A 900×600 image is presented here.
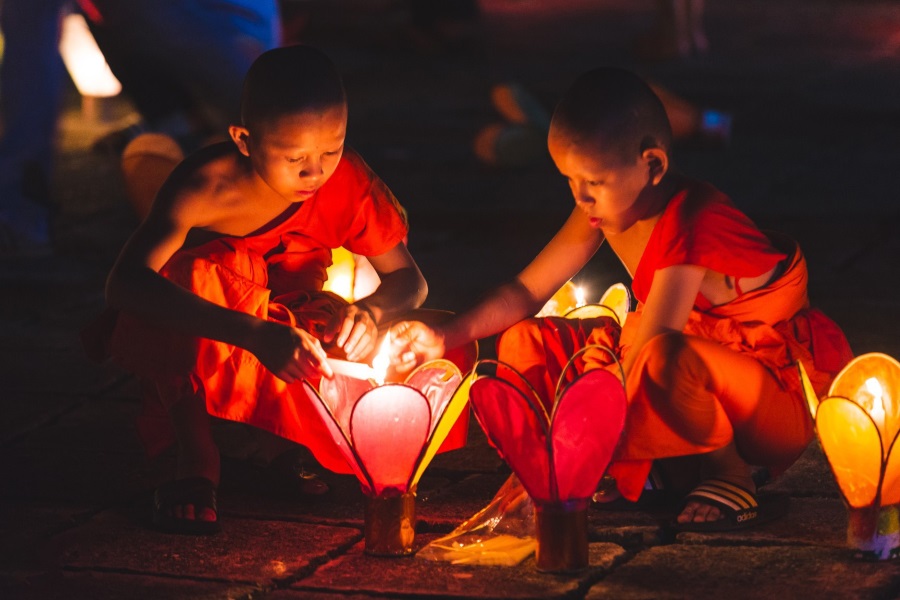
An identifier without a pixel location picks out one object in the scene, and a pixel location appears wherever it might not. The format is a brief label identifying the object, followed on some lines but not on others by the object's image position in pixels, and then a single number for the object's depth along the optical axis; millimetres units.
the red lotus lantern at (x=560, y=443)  4887
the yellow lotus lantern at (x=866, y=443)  4945
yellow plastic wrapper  5242
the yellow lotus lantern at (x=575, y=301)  6539
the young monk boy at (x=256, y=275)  5559
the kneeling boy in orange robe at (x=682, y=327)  5355
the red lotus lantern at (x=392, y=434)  5062
